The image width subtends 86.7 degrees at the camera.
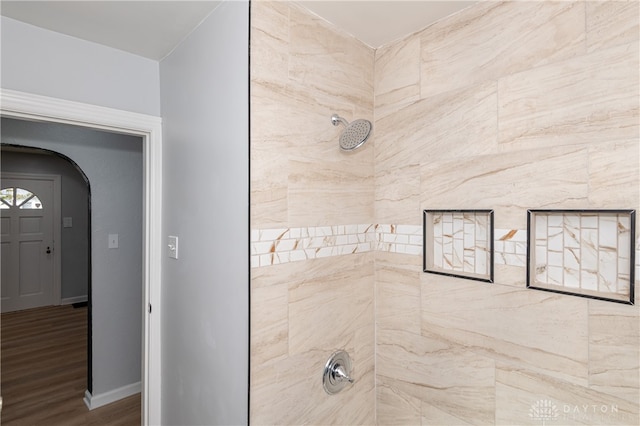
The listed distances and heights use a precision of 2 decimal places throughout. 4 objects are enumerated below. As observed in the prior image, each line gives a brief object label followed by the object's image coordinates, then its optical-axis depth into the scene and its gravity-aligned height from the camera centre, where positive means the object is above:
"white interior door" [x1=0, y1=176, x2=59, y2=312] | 4.68 -0.49
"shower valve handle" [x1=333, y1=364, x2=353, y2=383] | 1.55 -0.75
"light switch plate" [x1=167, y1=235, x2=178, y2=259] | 1.69 -0.19
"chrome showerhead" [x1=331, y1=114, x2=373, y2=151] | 1.42 +0.33
